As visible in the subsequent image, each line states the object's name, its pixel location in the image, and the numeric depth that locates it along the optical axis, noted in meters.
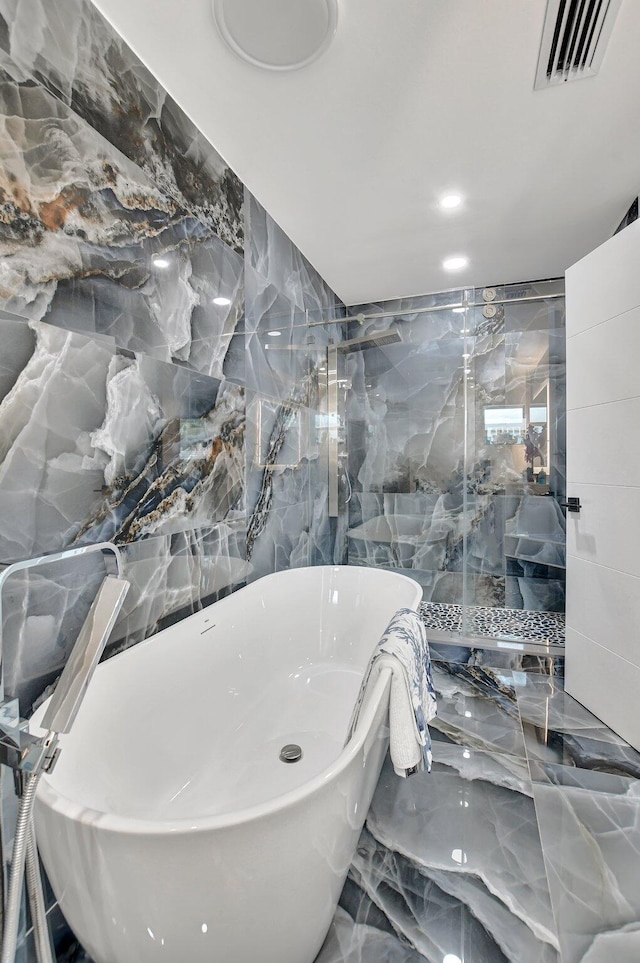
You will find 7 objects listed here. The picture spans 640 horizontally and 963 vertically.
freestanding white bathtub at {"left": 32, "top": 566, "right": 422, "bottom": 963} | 0.75
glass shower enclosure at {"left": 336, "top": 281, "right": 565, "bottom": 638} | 3.33
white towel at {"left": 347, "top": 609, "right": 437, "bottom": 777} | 1.24
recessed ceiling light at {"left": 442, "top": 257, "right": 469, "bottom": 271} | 3.00
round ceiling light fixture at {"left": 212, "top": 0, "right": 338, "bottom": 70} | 1.29
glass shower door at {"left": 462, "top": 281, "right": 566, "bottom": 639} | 3.32
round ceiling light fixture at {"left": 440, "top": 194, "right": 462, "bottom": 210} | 2.25
